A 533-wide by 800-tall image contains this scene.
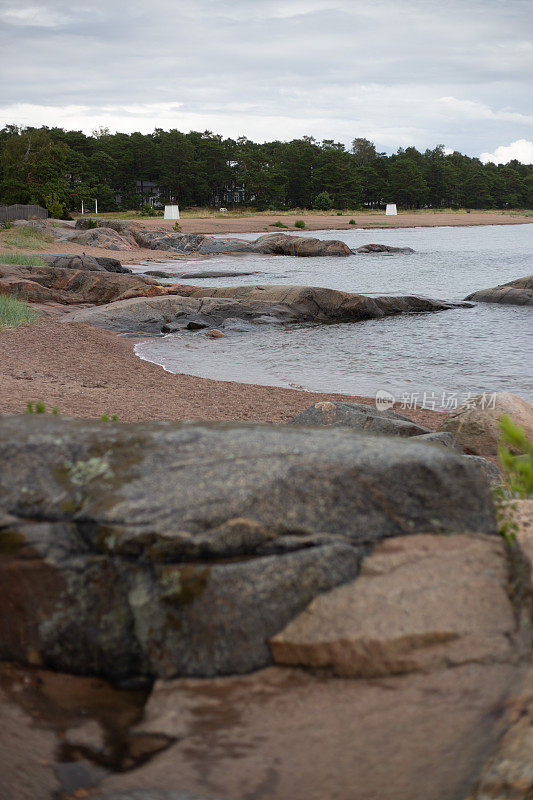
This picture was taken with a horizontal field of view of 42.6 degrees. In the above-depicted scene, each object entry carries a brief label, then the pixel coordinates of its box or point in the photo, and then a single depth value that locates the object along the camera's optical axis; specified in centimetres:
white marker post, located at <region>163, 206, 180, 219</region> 6303
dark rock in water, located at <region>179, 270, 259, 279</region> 2908
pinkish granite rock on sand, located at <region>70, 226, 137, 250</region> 3839
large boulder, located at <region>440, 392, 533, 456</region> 768
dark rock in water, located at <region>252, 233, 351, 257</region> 4141
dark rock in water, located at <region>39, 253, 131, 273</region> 2630
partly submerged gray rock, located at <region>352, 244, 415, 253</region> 4562
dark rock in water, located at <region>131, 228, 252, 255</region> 4325
